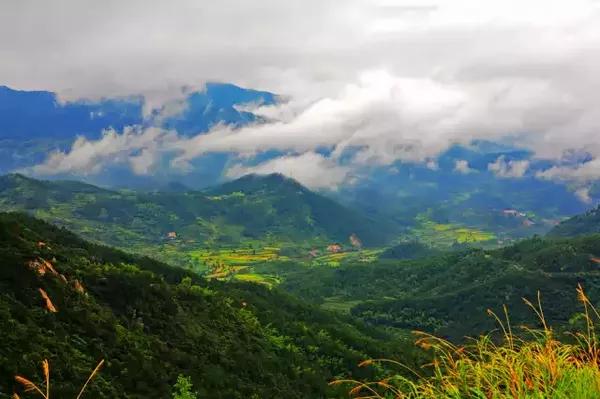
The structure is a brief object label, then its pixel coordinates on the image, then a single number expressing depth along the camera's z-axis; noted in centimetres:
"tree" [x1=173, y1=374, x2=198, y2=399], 7225
